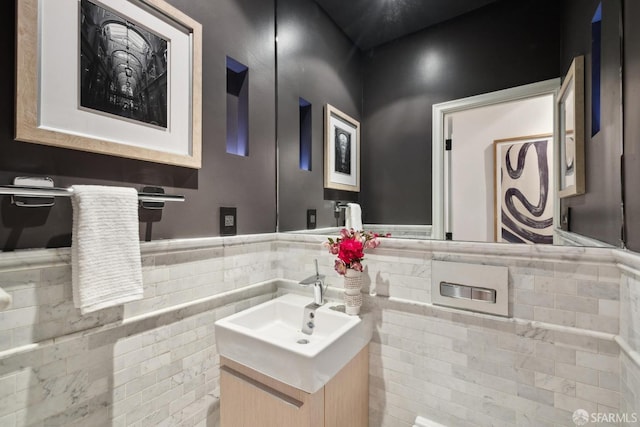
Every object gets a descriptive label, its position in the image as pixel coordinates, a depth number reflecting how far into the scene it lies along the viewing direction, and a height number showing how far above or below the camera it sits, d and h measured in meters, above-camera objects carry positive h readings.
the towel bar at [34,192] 0.73 +0.06
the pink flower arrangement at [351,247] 1.15 -0.14
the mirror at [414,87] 0.87 +0.53
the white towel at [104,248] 0.82 -0.11
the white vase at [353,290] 1.18 -0.33
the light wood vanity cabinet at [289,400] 0.93 -0.69
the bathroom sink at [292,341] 0.90 -0.50
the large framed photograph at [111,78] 0.81 +0.48
